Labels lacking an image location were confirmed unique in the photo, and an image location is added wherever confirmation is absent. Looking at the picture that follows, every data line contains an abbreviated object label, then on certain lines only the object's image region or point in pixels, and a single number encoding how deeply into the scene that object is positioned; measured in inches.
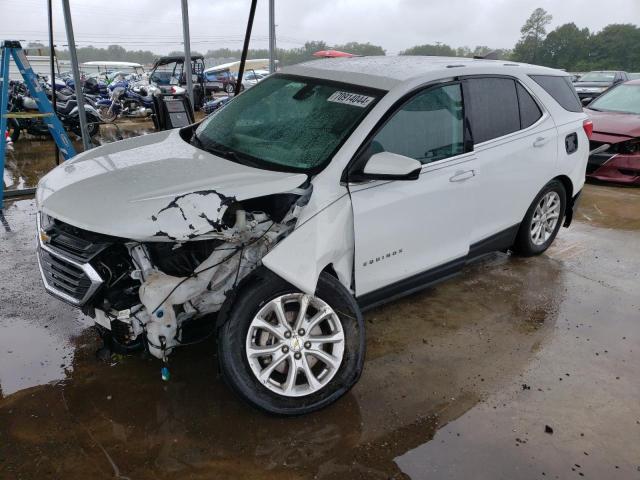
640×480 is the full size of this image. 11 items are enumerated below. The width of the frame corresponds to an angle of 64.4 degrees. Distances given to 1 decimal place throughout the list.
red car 279.0
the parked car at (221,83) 978.7
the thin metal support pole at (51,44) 235.2
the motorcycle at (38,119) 395.5
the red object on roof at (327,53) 450.3
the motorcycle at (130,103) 544.1
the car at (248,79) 1003.0
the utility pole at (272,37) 259.0
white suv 95.7
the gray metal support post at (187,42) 268.7
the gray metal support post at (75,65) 221.1
